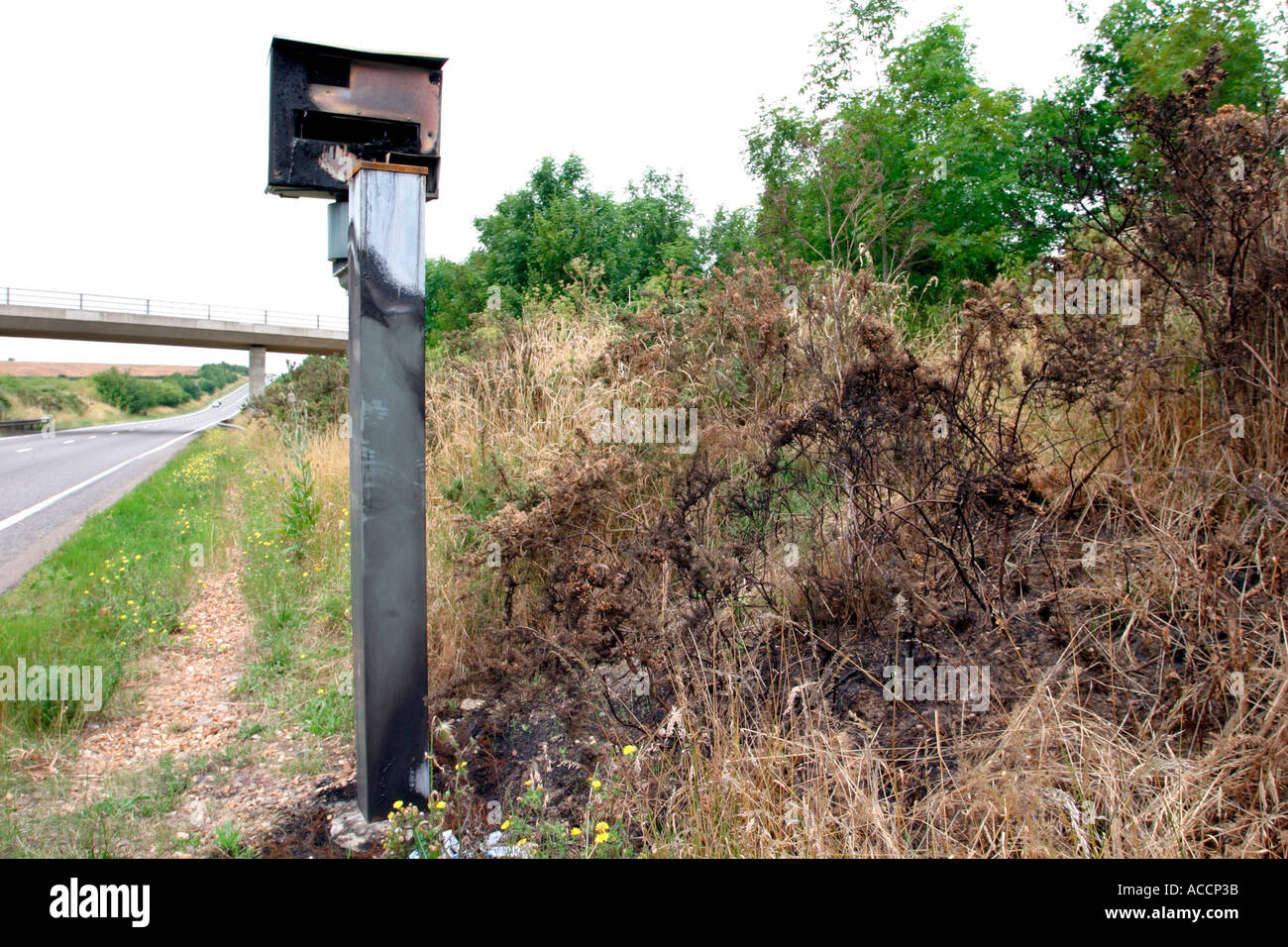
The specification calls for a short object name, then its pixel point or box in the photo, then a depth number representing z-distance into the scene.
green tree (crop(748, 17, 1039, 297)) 13.04
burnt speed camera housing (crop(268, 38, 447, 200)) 2.91
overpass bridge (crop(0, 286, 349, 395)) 32.22
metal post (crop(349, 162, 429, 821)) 2.89
